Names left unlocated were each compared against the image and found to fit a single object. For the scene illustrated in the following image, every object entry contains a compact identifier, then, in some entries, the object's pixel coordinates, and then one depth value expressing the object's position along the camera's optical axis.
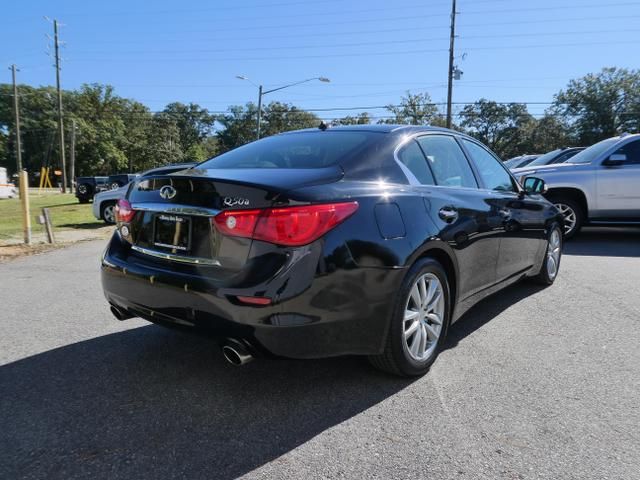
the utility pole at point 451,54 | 29.80
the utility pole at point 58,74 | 42.38
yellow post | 8.94
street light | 29.67
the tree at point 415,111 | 57.94
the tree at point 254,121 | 74.00
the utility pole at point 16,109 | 42.08
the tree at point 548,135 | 60.22
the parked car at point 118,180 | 18.83
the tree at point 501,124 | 65.12
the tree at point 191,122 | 94.50
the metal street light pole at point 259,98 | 30.25
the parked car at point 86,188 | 23.28
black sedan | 2.45
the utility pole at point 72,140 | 49.14
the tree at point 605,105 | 55.25
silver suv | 8.54
